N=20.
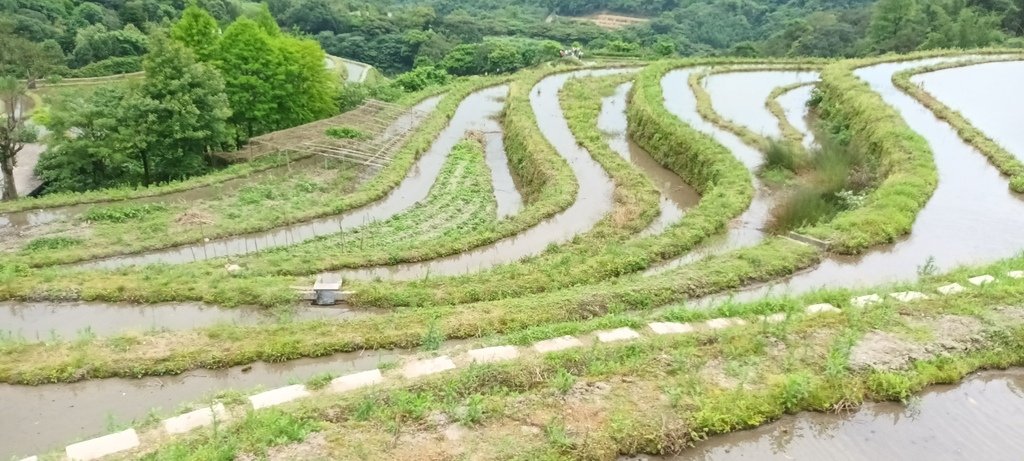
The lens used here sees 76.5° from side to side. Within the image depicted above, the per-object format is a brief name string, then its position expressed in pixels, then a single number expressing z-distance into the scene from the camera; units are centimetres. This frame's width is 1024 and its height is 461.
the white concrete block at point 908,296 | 1025
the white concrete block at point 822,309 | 998
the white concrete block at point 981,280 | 1077
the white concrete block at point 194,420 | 754
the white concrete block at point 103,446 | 703
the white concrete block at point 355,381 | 831
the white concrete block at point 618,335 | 937
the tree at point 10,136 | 2475
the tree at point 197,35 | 2770
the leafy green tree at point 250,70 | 2764
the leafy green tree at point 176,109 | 2352
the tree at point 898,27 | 4419
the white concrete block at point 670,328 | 962
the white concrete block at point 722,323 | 979
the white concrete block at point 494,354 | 888
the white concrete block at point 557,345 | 916
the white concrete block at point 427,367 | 856
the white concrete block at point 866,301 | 1011
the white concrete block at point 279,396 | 804
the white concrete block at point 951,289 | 1046
